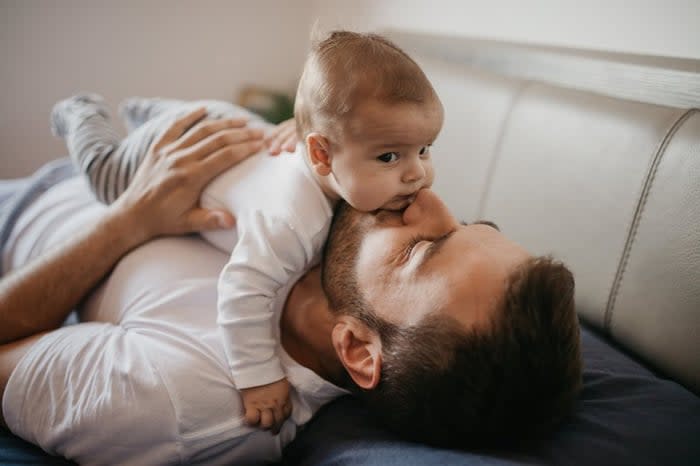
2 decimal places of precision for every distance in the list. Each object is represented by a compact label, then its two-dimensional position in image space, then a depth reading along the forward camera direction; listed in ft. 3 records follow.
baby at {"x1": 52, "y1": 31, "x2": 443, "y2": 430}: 2.64
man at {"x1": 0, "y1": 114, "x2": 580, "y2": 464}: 2.24
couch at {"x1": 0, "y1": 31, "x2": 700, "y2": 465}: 2.37
